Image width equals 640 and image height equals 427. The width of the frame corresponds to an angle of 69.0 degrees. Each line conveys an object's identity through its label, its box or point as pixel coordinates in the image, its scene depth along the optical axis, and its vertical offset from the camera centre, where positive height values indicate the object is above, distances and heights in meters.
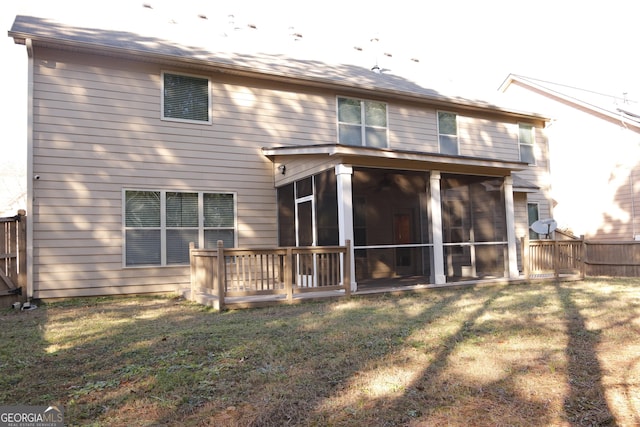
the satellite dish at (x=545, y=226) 12.29 +0.19
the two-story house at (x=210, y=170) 8.55 +1.40
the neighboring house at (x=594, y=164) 13.95 +2.15
